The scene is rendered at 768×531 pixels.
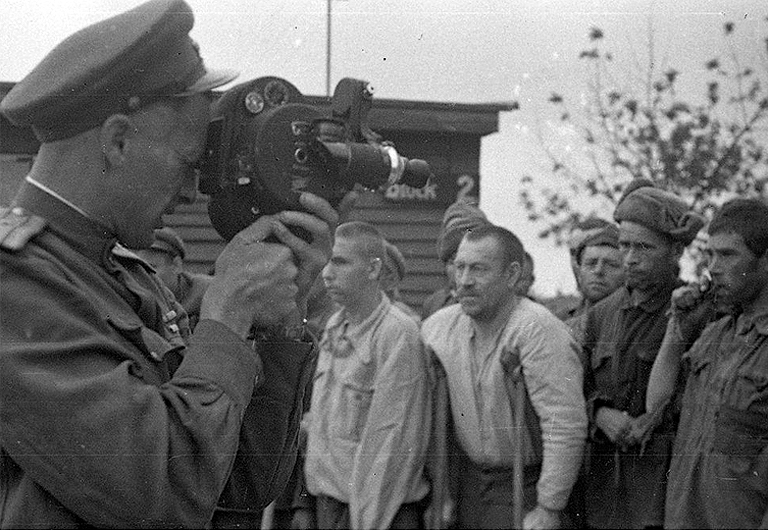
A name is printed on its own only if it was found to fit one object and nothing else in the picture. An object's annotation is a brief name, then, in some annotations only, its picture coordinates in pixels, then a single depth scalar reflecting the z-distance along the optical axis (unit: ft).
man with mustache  11.58
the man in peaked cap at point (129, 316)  4.61
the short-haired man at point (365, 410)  12.09
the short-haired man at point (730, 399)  9.95
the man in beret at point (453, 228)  12.86
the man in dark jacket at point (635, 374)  11.62
